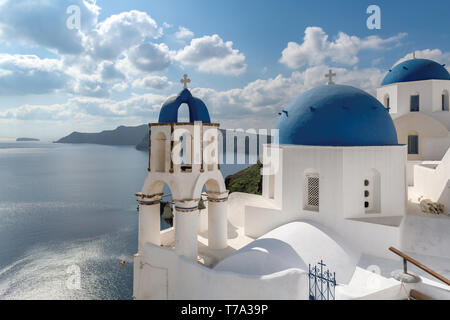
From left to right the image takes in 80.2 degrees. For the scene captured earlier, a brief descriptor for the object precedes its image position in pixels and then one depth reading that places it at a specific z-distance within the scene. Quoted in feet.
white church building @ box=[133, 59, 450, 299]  24.17
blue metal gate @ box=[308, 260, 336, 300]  20.53
